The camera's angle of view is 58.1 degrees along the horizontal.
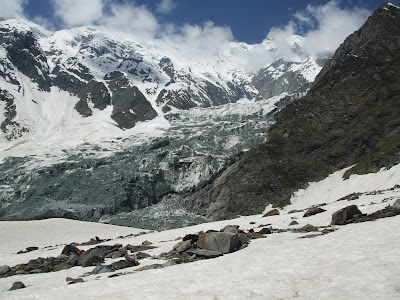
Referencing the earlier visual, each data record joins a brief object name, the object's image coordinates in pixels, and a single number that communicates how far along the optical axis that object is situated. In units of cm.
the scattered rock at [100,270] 1611
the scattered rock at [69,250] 2505
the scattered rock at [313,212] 2643
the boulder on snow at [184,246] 1805
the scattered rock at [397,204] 1976
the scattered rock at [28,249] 3136
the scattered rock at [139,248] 2327
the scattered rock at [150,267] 1529
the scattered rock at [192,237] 1907
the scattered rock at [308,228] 1951
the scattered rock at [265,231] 2133
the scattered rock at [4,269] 1933
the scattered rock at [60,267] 1914
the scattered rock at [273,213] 3481
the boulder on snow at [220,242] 1644
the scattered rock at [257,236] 1972
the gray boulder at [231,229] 2292
